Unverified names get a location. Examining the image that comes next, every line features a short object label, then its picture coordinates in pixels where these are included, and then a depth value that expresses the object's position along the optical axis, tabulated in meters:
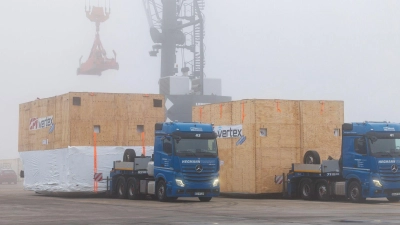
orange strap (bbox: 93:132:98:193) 33.53
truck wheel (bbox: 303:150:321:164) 31.19
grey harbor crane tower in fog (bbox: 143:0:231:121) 81.06
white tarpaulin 33.19
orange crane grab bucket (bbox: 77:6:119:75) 87.44
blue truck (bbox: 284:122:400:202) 28.05
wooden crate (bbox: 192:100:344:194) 32.50
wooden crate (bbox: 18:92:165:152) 33.34
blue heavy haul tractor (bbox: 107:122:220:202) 28.00
